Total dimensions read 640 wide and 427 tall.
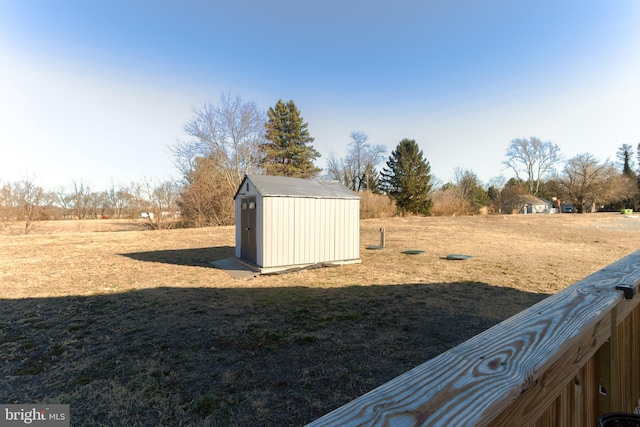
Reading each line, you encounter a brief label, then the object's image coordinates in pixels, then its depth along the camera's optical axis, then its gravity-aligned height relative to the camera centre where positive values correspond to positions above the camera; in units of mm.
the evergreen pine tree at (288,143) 27344 +6928
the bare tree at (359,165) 33688 +5595
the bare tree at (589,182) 29734 +3290
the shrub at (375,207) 24172 +462
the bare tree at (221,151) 20016 +4787
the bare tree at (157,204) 18719 +486
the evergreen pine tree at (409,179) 30438 +3623
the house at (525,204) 36781 +1074
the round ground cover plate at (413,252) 9430 -1328
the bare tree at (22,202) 15188 +473
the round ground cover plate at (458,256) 8560 -1343
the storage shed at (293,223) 7070 -313
